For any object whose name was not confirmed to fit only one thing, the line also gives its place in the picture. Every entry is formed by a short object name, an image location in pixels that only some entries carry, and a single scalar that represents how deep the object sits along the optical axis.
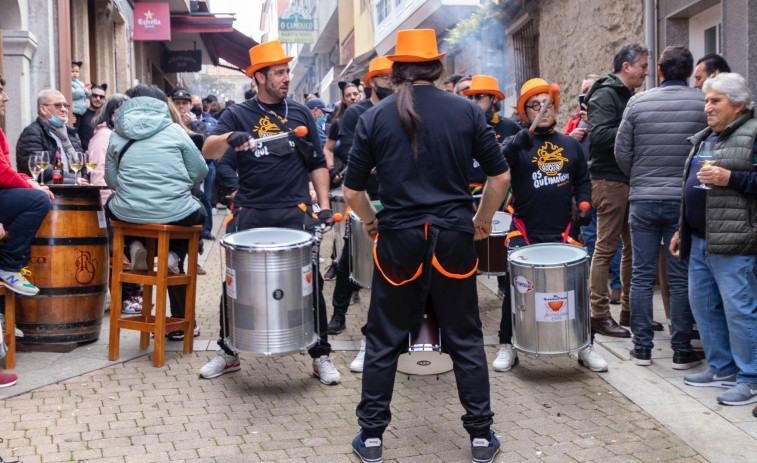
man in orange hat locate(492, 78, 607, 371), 5.71
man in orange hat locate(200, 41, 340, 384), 5.41
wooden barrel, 5.81
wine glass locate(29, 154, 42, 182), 5.91
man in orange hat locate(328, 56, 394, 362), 6.66
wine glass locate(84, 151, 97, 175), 6.65
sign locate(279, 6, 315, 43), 35.00
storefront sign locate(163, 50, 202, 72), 25.72
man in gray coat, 5.62
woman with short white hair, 4.80
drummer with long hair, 3.94
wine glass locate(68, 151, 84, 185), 6.46
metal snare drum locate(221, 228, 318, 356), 4.90
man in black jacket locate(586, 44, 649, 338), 6.38
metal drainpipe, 9.21
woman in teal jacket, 5.73
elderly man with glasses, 6.93
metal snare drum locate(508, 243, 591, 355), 5.14
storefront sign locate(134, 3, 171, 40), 19.19
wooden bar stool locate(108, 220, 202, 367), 5.71
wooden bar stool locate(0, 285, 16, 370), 5.48
